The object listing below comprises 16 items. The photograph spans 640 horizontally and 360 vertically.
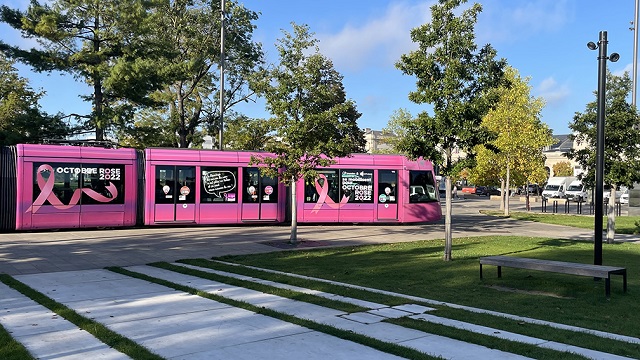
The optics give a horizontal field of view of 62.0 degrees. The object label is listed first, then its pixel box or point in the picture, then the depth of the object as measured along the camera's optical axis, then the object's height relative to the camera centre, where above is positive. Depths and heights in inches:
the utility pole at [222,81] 1021.8 +200.9
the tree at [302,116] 649.6 +82.8
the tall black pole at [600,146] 432.8 +33.3
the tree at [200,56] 1267.2 +309.5
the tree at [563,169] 3693.4 +122.1
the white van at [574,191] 2212.1 -20.0
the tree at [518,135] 1301.7 +124.2
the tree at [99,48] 1010.1 +264.2
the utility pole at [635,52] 885.8 +231.0
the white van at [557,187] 2437.1 -3.1
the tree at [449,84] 512.4 +99.4
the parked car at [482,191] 2940.5 -31.5
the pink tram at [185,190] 737.0 -12.3
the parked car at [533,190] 2920.8 -25.0
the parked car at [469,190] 3011.8 -27.5
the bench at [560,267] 354.3 -56.9
